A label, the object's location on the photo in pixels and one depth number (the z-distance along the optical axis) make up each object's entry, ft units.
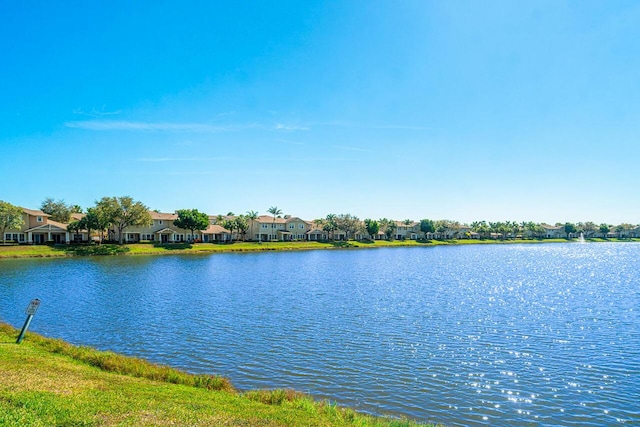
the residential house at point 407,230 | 504.72
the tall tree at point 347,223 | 416.26
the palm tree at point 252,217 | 391.45
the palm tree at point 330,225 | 414.06
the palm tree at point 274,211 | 433.48
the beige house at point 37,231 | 257.14
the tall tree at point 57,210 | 325.42
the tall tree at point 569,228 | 637.71
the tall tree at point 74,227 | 266.55
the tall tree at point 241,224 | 356.26
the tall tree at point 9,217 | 235.34
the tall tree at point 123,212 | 266.98
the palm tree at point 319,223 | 431.06
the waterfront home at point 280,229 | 391.04
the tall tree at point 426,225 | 490.49
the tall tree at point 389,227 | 470.80
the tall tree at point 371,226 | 430.61
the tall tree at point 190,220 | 313.73
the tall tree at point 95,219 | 261.03
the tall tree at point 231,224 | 351.87
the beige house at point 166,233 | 315.17
